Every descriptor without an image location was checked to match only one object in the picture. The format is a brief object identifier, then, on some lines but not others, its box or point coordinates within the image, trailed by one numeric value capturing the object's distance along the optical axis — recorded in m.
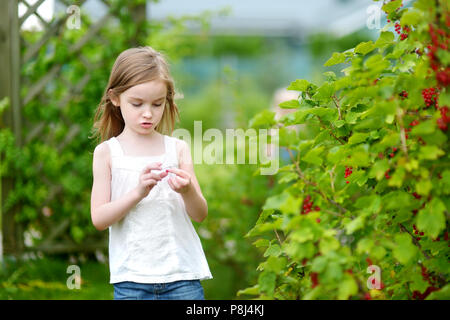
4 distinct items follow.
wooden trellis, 6.49
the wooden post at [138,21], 6.56
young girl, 4.44
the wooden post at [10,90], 6.47
